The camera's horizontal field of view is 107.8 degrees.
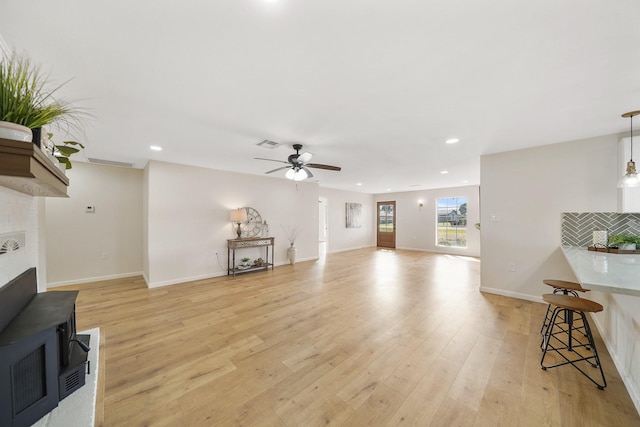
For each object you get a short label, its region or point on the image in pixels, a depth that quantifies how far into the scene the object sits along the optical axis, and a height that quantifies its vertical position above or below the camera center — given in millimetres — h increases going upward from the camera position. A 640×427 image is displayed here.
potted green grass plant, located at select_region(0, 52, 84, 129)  974 +484
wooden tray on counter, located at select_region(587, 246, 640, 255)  2756 -487
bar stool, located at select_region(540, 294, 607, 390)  2008 -1339
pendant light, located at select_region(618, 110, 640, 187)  2451 +380
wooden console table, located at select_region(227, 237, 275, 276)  5367 -853
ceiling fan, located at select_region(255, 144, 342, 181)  3465 +714
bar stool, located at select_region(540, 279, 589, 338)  2549 -840
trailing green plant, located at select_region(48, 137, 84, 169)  1675 +442
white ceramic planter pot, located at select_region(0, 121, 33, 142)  907 +324
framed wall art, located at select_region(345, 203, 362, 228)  9516 -150
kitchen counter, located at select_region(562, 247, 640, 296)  1387 -470
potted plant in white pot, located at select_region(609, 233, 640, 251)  2799 -372
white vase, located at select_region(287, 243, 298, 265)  6570 -1201
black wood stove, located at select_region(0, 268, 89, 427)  1118 -785
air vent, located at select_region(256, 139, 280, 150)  3398 +1009
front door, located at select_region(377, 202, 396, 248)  10070 -571
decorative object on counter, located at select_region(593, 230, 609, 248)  3083 -368
